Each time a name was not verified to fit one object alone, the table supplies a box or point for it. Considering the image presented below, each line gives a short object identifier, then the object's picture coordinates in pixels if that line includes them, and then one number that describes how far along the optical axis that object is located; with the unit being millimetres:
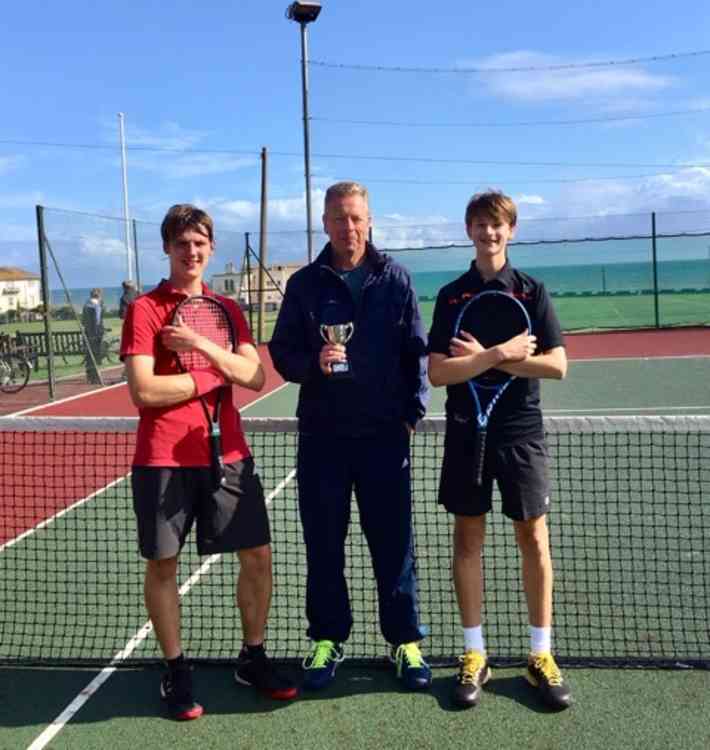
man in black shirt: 3293
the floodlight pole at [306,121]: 17859
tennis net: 3943
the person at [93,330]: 15188
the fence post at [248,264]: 21339
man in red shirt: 3221
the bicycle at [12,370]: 14461
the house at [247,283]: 21844
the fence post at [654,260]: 21564
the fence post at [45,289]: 12812
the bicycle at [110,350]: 16781
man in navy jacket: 3414
